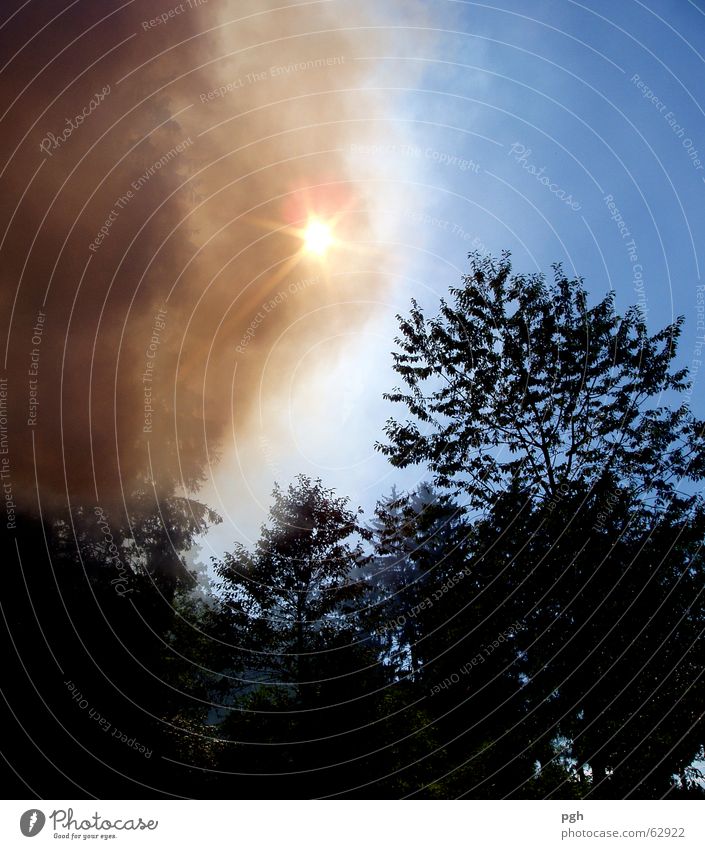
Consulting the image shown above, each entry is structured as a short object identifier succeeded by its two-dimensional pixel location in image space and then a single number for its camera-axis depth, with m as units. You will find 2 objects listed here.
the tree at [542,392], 13.47
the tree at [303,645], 15.30
